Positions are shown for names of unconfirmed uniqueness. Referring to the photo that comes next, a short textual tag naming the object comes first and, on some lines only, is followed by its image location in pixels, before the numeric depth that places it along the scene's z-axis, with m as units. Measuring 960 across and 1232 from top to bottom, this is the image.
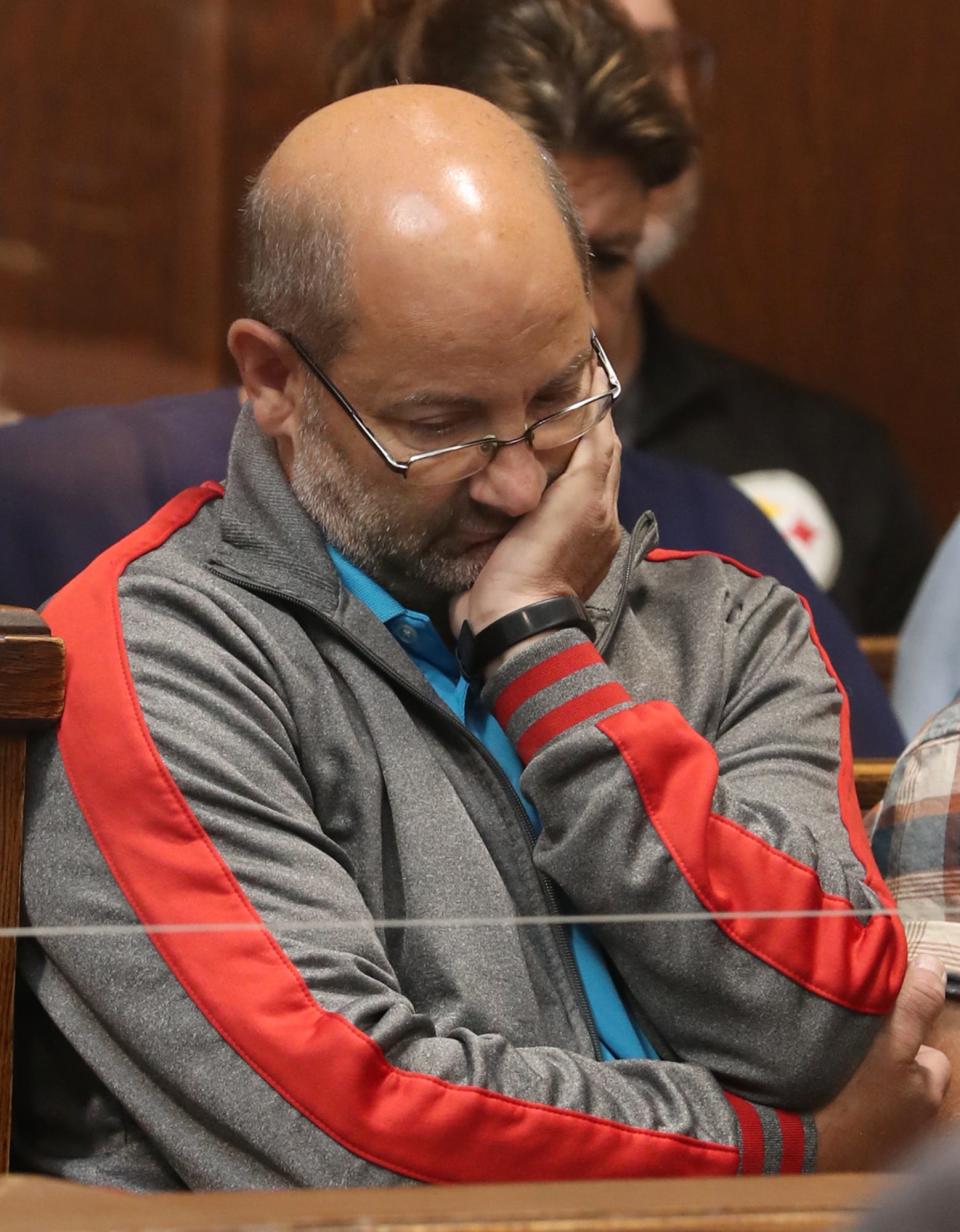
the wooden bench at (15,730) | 5.13
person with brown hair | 5.45
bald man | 5.09
